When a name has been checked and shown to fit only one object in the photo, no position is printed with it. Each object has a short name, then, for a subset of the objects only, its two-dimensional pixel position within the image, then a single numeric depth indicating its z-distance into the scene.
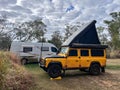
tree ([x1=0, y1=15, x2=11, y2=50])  17.27
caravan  8.47
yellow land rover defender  5.04
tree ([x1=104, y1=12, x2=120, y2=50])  15.72
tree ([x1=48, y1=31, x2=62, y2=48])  18.42
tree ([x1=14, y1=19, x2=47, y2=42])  17.93
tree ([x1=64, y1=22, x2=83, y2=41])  18.75
